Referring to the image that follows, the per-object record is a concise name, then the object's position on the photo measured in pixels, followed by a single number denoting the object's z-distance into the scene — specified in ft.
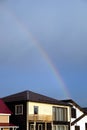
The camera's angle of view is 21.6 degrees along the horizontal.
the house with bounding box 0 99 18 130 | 121.17
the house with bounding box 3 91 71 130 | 127.52
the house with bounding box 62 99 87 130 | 149.61
